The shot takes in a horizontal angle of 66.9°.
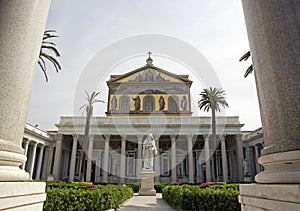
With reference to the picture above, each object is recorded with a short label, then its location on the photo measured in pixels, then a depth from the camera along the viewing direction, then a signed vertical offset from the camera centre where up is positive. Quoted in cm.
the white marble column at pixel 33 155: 2913 +142
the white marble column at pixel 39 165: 3063 +26
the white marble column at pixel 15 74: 227 +98
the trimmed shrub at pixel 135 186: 2284 -181
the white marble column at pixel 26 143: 2672 +271
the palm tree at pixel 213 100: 2756 +826
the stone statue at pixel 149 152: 1697 +112
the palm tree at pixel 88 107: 2583 +716
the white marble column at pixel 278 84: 232 +92
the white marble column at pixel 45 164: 3266 +42
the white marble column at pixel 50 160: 3297 +98
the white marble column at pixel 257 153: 3050 +196
